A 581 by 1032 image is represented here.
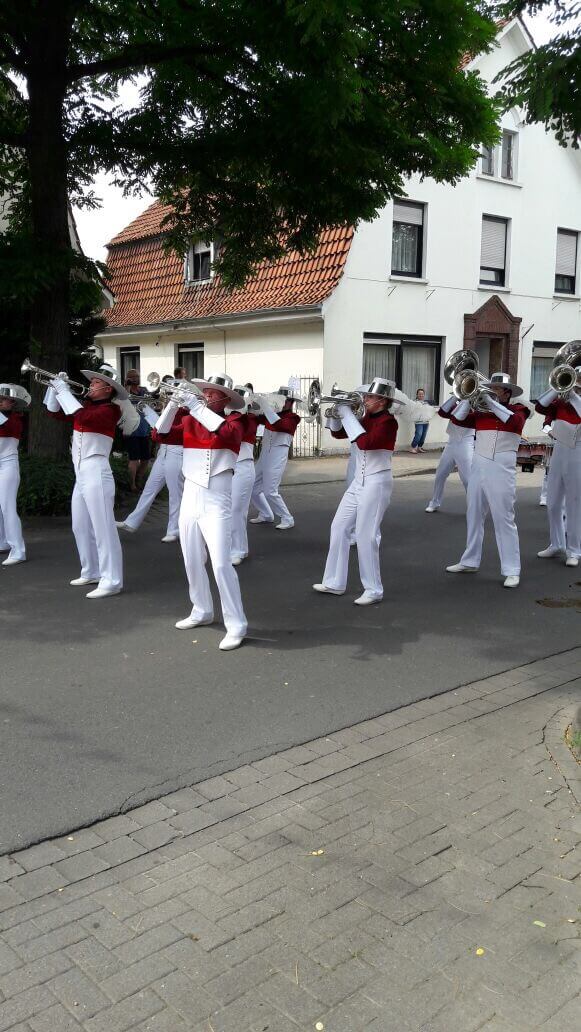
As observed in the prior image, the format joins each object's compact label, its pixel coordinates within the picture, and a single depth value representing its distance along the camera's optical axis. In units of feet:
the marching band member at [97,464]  26.94
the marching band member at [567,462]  32.68
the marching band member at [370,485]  26.58
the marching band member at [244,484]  31.61
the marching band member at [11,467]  31.04
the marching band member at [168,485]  35.78
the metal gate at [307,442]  70.74
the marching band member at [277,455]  38.93
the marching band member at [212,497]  22.49
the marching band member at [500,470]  29.73
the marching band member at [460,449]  41.06
